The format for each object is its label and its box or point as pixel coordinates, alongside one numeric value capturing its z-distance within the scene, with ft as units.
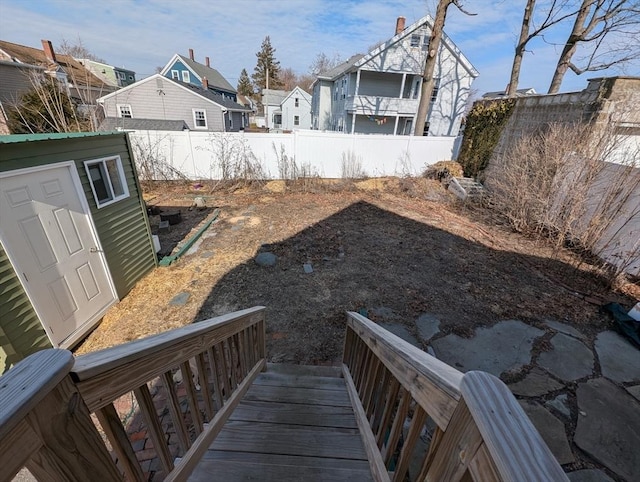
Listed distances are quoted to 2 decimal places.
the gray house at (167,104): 55.67
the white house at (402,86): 51.31
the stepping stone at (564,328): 12.10
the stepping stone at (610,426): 7.34
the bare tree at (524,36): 36.45
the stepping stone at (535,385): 9.37
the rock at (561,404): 8.68
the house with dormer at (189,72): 84.45
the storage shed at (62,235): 9.58
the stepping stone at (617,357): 10.11
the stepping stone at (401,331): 11.76
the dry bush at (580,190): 16.60
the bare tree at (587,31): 32.19
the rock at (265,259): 17.75
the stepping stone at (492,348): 10.59
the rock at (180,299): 14.29
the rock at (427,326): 12.14
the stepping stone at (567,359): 10.14
